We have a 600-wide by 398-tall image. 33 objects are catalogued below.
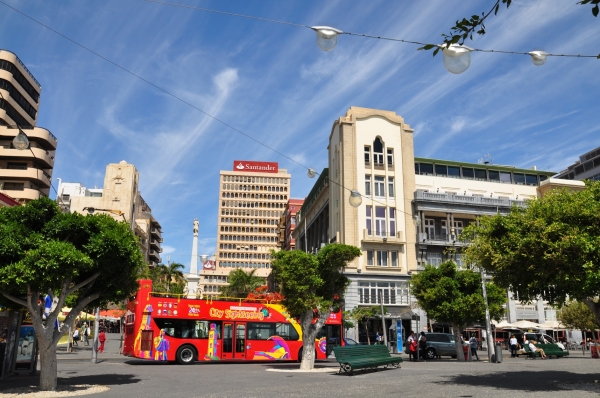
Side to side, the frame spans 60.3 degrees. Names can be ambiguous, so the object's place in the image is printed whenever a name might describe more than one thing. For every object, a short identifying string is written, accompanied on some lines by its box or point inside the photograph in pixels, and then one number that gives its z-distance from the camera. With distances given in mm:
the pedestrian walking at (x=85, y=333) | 47125
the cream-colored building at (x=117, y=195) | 95312
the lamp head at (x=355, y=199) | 20969
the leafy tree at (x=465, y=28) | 5535
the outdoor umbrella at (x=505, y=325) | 45500
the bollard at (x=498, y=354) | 26456
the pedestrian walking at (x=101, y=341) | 36525
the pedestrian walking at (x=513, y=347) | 34719
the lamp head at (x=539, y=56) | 10375
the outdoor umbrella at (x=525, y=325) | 44938
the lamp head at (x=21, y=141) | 12578
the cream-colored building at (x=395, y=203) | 50781
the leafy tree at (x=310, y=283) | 21719
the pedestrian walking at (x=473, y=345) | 32500
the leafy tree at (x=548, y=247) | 14062
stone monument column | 59588
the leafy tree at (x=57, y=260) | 13141
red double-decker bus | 25641
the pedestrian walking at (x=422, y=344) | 31297
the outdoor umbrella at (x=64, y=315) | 37688
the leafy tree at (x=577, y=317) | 43569
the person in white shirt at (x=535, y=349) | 32219
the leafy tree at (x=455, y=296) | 29703
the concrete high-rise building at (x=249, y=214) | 146750
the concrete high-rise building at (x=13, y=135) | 60469
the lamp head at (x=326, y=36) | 9250
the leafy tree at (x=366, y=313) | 44084
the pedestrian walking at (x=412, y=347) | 30592
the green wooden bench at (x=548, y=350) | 33688
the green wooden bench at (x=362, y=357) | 19625
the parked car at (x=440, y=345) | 33969
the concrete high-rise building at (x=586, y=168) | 78500
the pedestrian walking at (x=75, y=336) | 43569
